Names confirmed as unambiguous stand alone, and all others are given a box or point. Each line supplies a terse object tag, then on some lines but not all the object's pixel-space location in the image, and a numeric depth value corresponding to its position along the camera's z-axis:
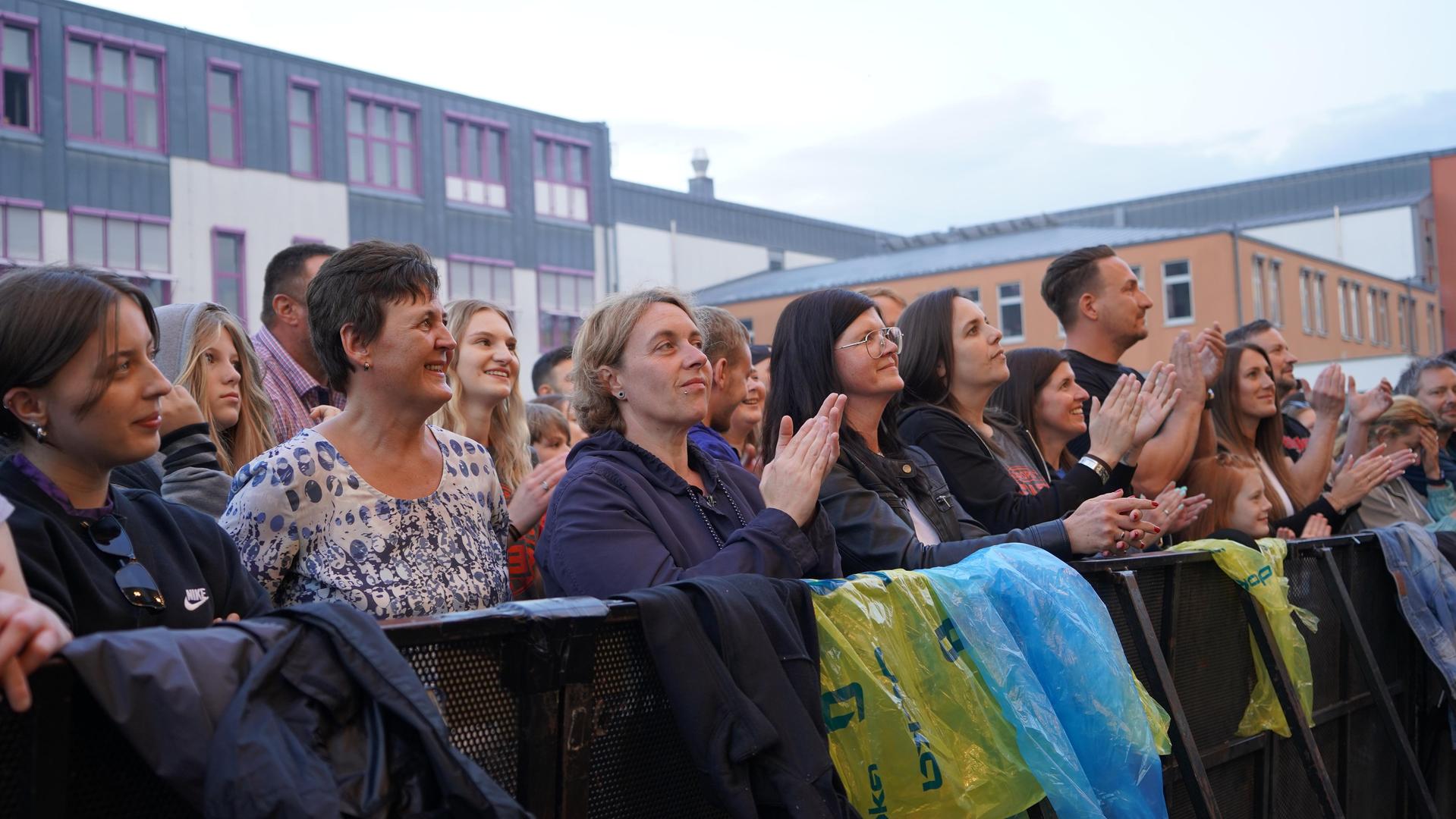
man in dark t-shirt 5.82
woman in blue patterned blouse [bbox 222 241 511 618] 2.90
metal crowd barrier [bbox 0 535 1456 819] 1.81
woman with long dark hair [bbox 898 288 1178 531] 4.55
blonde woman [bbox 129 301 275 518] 4.12
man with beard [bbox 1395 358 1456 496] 8.23
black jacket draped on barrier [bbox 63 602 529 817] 1.78
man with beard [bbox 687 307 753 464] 4.98
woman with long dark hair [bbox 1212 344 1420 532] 6.14
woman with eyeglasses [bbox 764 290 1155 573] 3.89
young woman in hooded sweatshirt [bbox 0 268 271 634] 2.37
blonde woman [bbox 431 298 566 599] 5.11
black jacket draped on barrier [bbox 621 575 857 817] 2.40
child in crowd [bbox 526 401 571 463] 6.38
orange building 36.22
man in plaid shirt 4.93
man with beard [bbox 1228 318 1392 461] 7.23
